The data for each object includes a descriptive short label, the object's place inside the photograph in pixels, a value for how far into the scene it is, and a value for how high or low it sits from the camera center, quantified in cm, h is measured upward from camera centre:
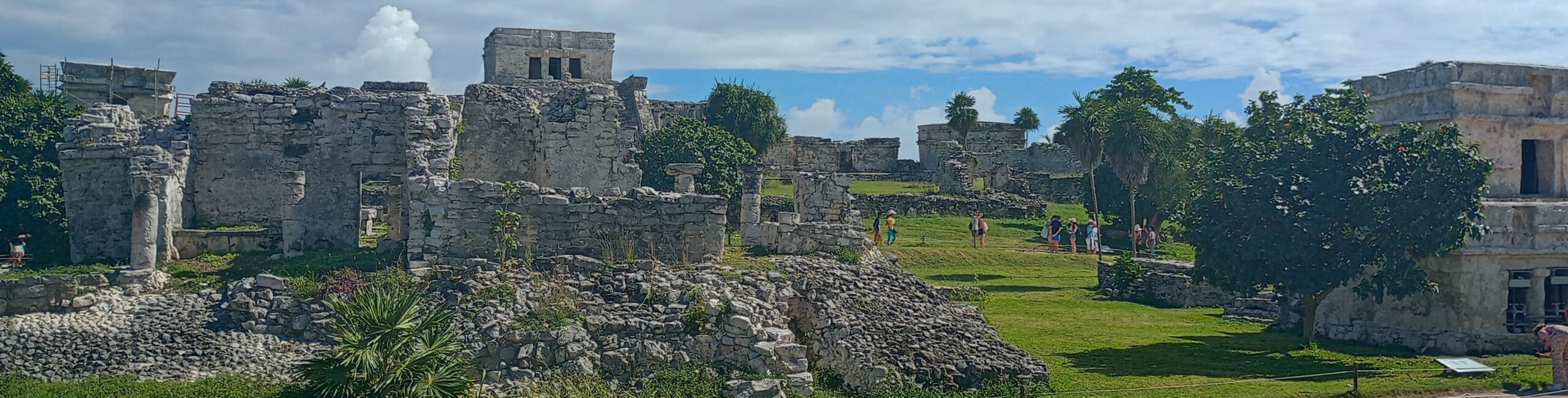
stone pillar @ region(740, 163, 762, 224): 2286 +24
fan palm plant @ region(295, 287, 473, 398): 1297 -151
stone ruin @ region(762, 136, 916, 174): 4962 +215
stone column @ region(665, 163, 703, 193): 2197 +59
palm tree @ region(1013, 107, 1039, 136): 5634 +407
